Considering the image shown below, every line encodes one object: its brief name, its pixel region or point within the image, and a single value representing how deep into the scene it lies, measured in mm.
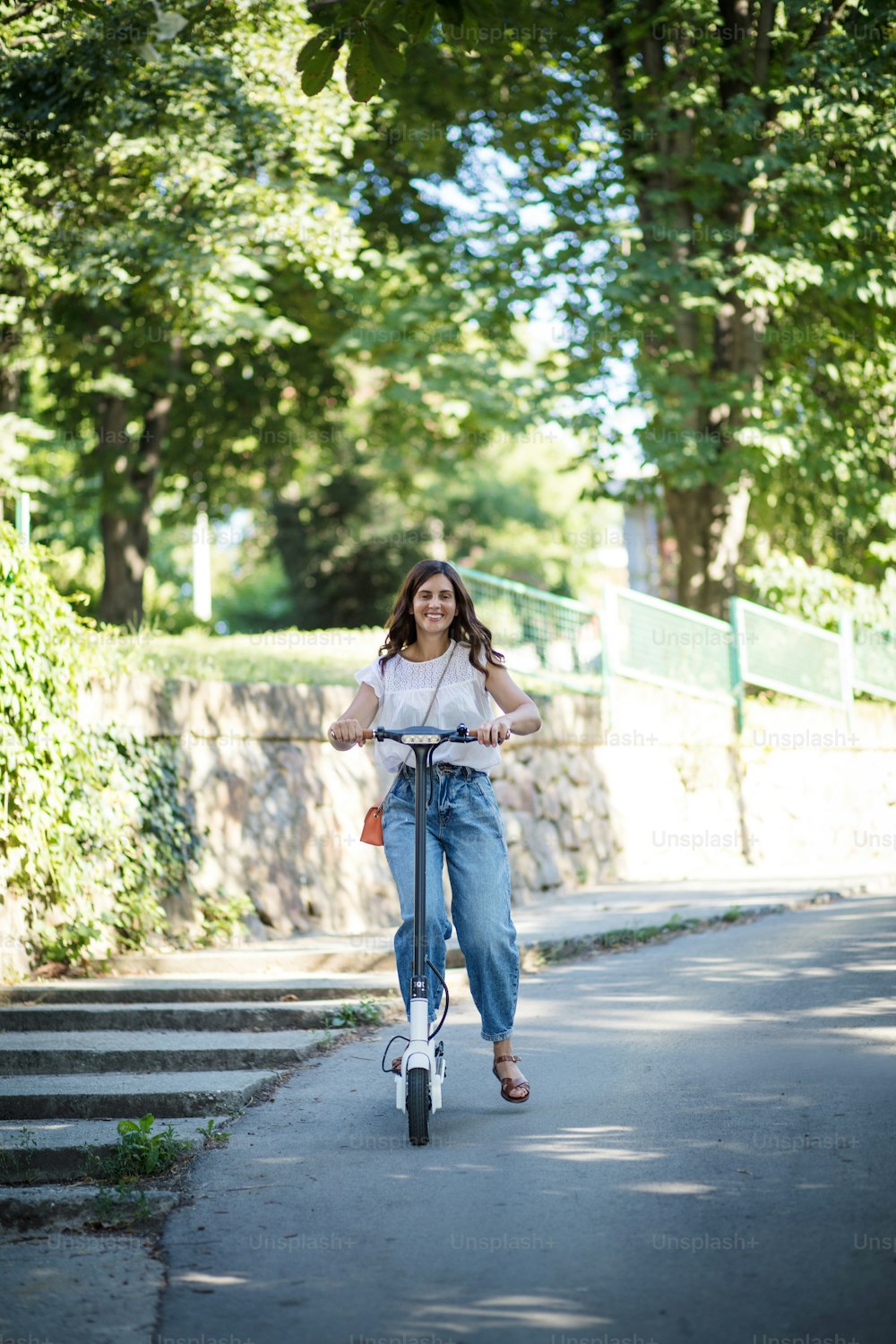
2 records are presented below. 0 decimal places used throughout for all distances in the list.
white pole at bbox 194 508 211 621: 25952
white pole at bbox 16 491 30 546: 8953
